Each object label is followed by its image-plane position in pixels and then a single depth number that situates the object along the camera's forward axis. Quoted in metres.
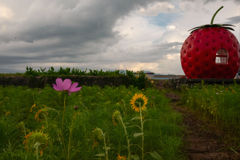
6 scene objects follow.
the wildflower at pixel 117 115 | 1.67
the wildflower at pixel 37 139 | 1.21
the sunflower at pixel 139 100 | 1.94
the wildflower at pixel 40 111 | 1.66
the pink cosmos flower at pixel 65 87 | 1.05
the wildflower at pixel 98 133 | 1.44
